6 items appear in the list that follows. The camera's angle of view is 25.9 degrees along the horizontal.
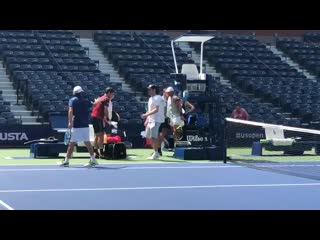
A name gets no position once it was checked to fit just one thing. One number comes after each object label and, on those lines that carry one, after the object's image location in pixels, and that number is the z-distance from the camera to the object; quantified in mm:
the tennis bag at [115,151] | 14977
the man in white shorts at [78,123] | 13125
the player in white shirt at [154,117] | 15062
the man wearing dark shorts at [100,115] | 14711
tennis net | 13578
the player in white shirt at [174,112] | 16300
